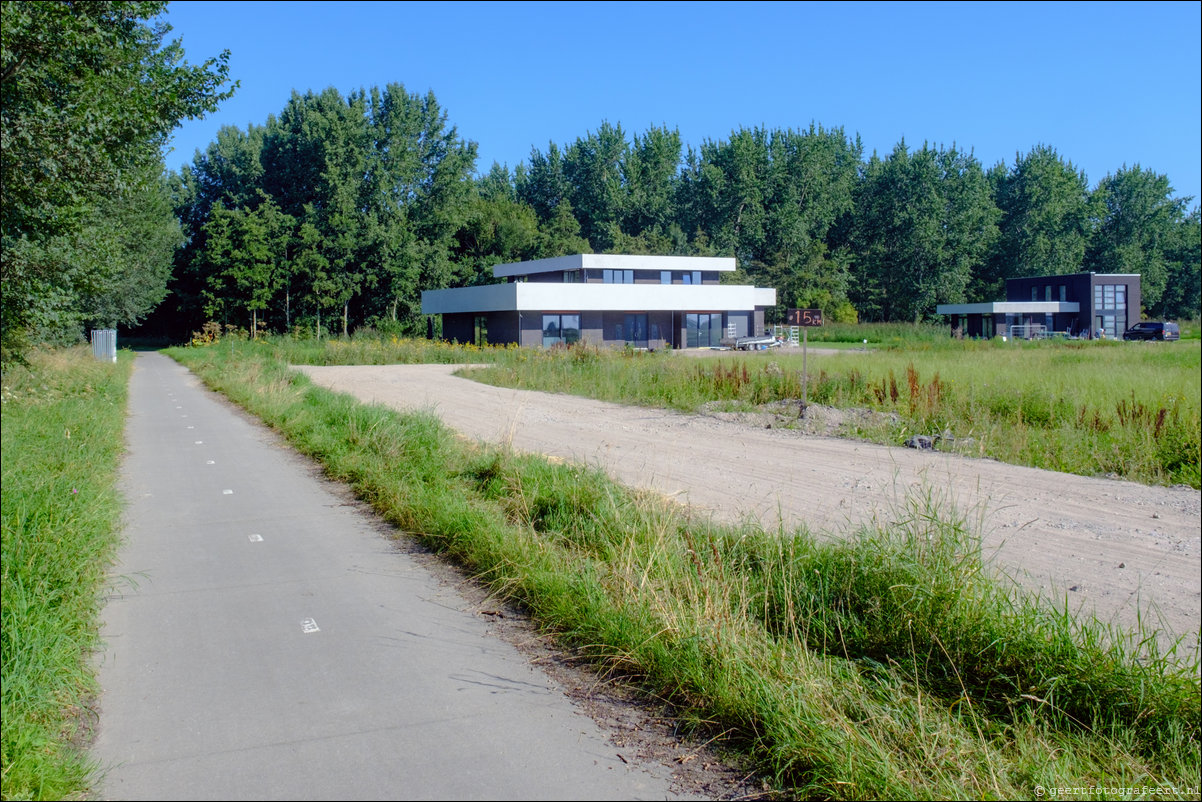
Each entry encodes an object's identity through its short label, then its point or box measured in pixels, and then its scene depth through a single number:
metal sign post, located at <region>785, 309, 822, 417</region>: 17.98
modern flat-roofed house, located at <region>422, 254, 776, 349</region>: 49.94
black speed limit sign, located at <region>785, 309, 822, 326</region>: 18.00
